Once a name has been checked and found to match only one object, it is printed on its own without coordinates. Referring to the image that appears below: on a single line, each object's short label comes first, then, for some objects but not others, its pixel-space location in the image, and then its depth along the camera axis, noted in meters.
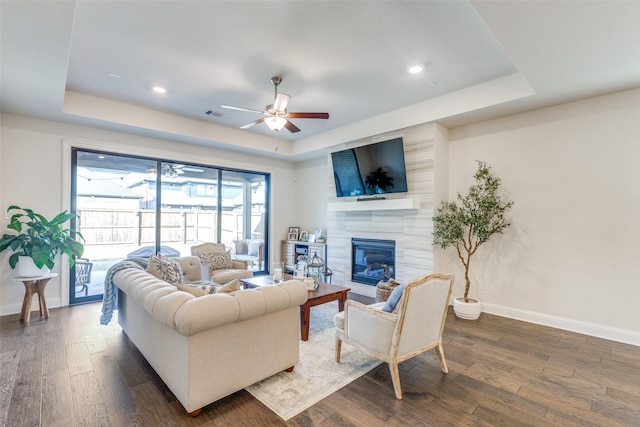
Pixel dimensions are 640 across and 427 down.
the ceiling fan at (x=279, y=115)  3.47
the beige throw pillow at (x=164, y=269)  3.34
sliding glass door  4.84
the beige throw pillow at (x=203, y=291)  2.45
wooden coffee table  3.27
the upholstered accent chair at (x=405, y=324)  2.28
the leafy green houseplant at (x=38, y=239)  3.79
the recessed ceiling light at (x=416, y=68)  3.36
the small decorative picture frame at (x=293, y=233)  7.09
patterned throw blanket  3.19
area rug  2.20
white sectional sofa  1.97
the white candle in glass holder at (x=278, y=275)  3.81
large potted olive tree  4.00
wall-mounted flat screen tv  4.79
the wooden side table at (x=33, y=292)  3.80
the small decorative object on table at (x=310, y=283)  3.63
